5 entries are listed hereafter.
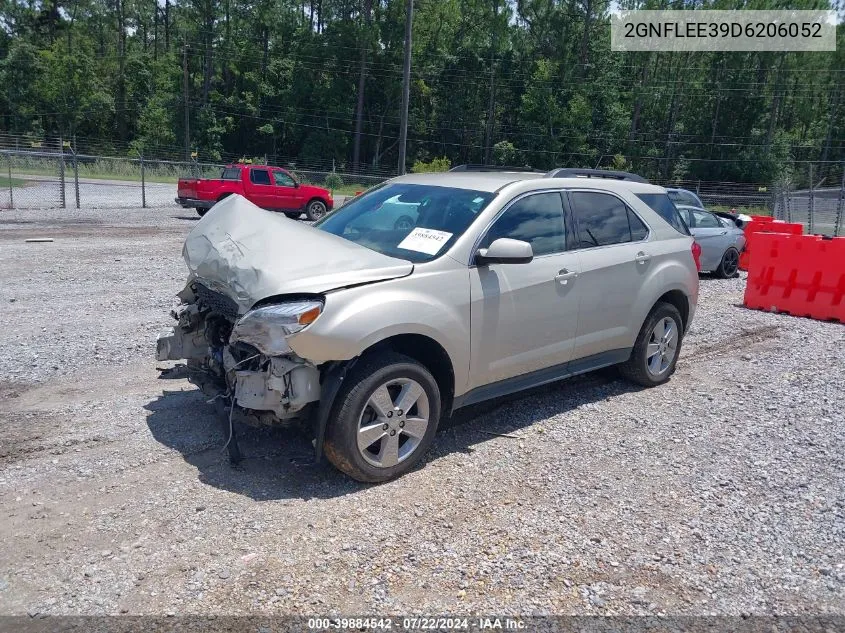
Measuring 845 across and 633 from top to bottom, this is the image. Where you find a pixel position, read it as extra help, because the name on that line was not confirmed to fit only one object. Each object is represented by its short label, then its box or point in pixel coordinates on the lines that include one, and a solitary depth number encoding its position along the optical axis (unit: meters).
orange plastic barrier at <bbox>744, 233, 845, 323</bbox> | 9.86
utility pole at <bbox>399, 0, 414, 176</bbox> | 24.22
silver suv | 4.04
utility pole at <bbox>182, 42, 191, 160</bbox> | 59.47
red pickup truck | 22.09
